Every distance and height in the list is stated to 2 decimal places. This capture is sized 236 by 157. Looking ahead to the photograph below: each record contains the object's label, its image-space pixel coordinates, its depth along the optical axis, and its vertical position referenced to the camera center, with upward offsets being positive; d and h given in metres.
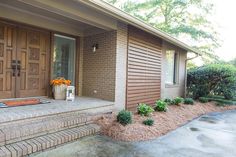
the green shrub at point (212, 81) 9.86 -0.13
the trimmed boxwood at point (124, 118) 4.58 -0.97
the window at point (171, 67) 9.18 +0.56
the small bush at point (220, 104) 9.34 -1.25
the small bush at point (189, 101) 8.28 -1.00
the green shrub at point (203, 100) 9.47 -1.07
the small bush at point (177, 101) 7.71 -0.93
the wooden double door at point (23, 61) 5.03 +0.40
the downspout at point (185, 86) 10.47 -0.46
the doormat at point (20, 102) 4.52 -0.68
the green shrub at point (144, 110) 5.59 -0.96
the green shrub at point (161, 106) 6.40 -0.96
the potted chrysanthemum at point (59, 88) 5.82 -0.36
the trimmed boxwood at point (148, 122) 4.86 -1.13
